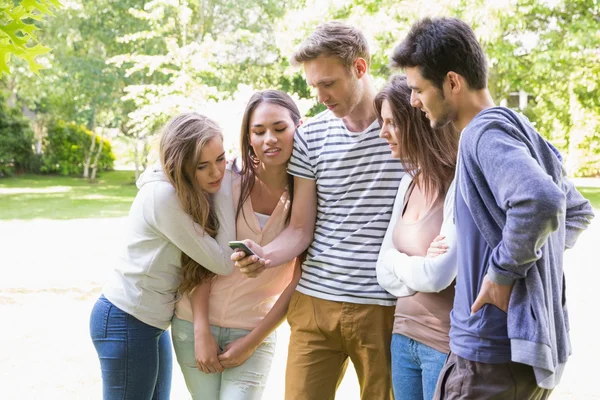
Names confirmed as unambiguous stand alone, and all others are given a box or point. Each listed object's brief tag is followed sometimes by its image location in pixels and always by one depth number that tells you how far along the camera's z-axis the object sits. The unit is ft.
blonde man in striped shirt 9.23
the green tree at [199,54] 60.54
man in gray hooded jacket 5.81
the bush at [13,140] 85.66
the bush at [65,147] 92.53
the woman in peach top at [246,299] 9.64
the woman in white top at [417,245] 8.04
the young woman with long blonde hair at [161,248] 9.36
